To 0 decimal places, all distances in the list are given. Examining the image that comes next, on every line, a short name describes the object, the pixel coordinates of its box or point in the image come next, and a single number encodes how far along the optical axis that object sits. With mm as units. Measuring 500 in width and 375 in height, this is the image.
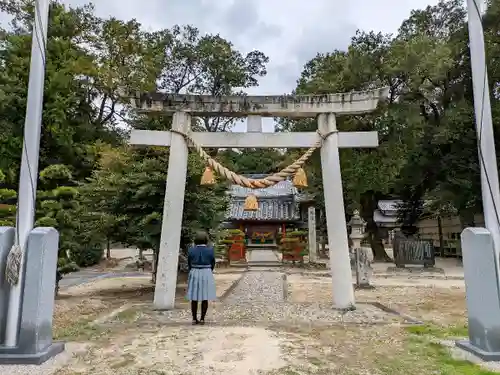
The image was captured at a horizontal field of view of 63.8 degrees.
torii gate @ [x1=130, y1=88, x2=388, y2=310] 7641
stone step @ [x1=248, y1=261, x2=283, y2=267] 19720
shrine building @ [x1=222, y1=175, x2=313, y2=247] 26109
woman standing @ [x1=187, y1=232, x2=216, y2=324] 6250
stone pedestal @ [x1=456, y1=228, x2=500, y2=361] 4383
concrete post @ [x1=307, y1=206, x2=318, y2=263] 19672
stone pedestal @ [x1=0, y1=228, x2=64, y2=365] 4238
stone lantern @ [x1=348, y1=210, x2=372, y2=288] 11555
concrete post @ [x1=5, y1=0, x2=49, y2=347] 4387
